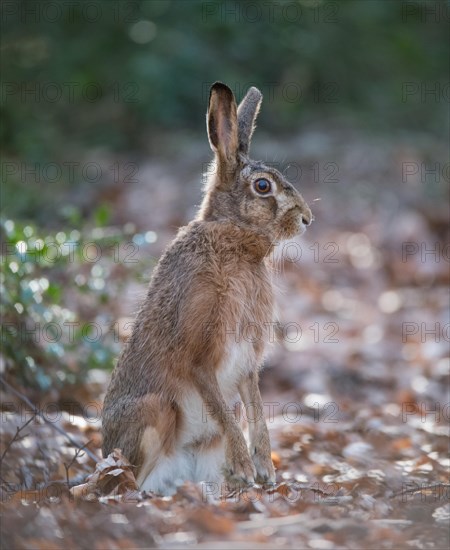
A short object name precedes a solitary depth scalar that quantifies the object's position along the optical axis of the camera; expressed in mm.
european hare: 9703
